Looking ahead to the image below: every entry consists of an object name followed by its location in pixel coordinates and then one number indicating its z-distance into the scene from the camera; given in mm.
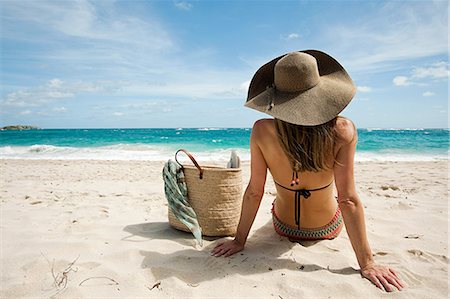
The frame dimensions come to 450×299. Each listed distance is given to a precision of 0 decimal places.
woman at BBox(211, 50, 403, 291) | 1739
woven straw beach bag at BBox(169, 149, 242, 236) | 2568
